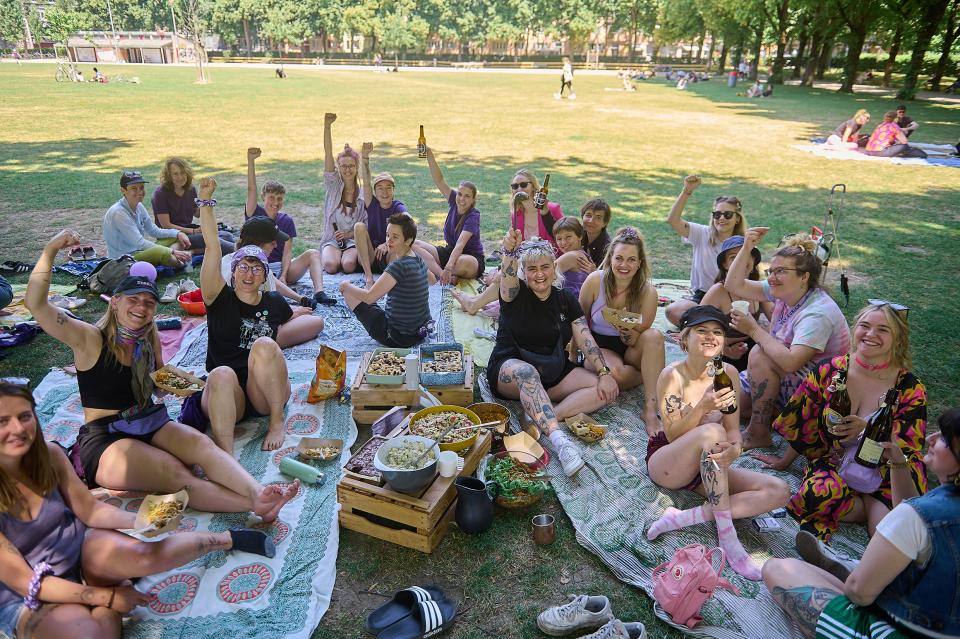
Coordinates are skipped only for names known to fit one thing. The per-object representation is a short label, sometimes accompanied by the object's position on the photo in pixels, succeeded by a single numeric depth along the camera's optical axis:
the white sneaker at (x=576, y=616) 3.24
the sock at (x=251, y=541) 3.73
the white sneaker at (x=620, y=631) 3.04
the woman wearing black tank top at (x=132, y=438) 3.88
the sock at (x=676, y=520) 4.04
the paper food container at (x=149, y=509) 3.31
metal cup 3.98
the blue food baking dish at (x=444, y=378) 5.30
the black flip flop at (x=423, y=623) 3.23
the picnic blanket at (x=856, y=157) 16.71
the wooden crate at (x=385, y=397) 5.16
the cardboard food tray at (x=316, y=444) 4.79
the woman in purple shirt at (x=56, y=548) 2.83
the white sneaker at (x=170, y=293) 7.59
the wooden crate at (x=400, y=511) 3.80
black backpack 7.49
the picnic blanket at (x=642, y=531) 3.44
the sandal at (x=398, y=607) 3.29
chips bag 5.51
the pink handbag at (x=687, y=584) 3.30
